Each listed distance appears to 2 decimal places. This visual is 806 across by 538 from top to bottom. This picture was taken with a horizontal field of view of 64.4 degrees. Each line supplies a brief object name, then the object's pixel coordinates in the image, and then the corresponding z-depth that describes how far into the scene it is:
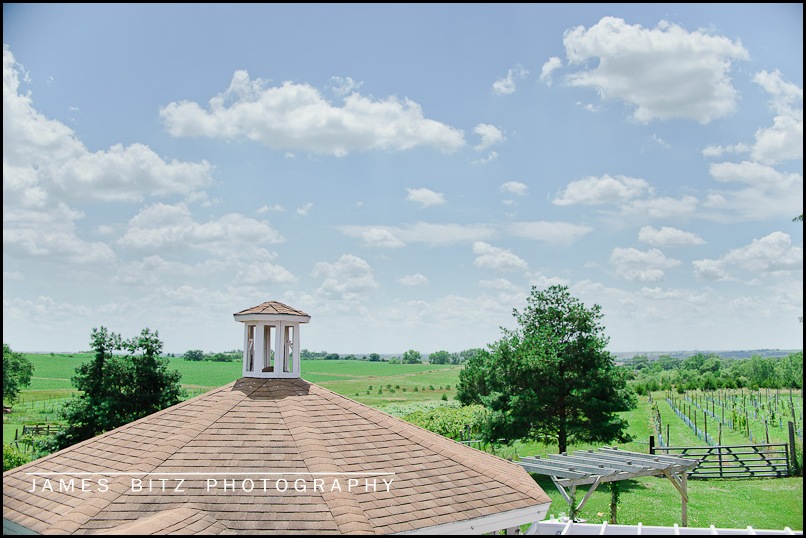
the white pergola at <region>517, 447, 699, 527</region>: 15.17
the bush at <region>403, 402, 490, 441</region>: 34.53
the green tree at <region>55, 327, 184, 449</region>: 23.44
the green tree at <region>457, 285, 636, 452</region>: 26.94
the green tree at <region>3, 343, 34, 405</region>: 45.22
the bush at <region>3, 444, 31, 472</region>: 21.42
